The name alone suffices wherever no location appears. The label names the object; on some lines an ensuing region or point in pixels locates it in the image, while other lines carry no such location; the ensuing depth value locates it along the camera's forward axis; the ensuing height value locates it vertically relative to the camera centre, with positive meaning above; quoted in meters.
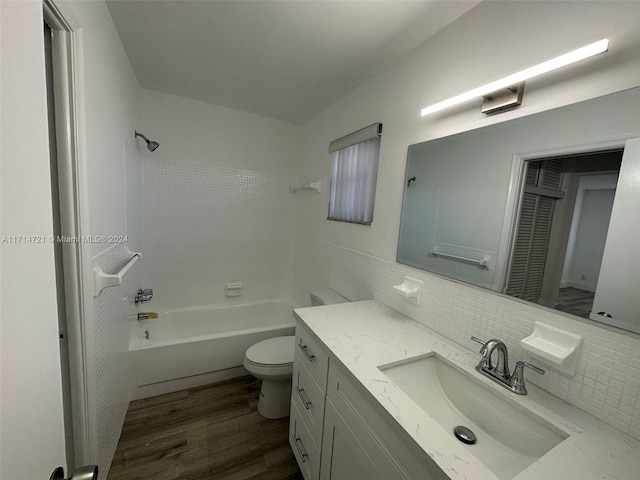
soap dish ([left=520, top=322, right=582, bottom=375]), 0.80 -0.38
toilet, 1.71 -1.09
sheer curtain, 1.73 +0.23
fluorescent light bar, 0.74 +0.52
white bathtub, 1.88 -1.19
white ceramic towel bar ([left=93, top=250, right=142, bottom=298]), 1.06 -0.36
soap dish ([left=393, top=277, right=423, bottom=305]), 1.33 -0.38
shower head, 2.00 +0.42
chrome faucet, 0.87 -0.52
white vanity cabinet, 0.73 -0.78
